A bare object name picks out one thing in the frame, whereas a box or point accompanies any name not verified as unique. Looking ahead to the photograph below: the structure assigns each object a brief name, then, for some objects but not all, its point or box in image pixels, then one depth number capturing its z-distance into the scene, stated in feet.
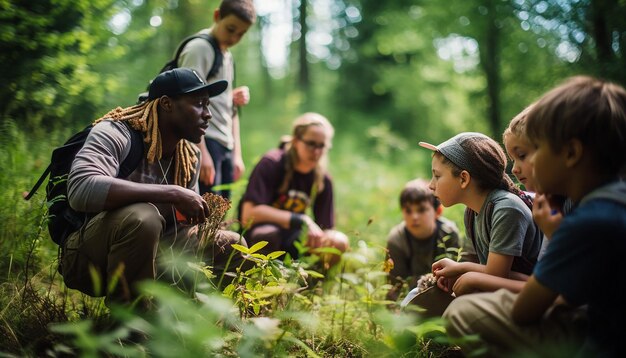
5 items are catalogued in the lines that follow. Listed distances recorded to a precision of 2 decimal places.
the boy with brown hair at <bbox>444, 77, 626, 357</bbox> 5.01
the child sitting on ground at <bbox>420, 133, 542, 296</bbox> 7.12
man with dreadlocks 6.98
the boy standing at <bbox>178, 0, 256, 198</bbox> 11.02
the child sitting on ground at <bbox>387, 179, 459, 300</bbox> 12.39
